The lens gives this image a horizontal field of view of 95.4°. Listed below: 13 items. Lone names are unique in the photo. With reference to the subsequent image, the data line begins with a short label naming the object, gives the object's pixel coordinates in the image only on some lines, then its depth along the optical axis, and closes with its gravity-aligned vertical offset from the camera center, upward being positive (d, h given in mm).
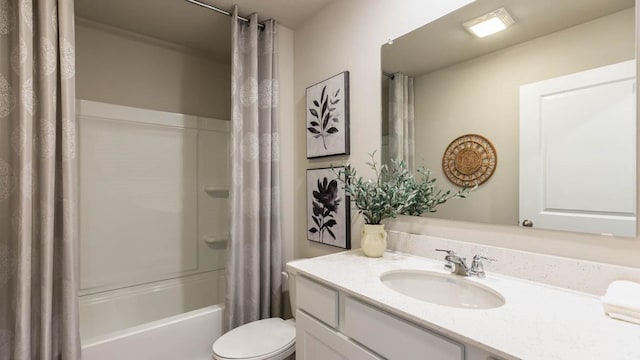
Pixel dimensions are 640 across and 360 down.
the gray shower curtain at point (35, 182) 1301 -13
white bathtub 1501 -899
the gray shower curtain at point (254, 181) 1882 -18
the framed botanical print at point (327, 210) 1744 -203
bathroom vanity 660 -378
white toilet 1382 -841
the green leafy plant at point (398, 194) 1361 -80
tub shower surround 2160 -292
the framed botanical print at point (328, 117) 1724 +385
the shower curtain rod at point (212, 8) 1843 +1115
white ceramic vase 1377 -297
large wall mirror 898 +247
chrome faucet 1110 -343
